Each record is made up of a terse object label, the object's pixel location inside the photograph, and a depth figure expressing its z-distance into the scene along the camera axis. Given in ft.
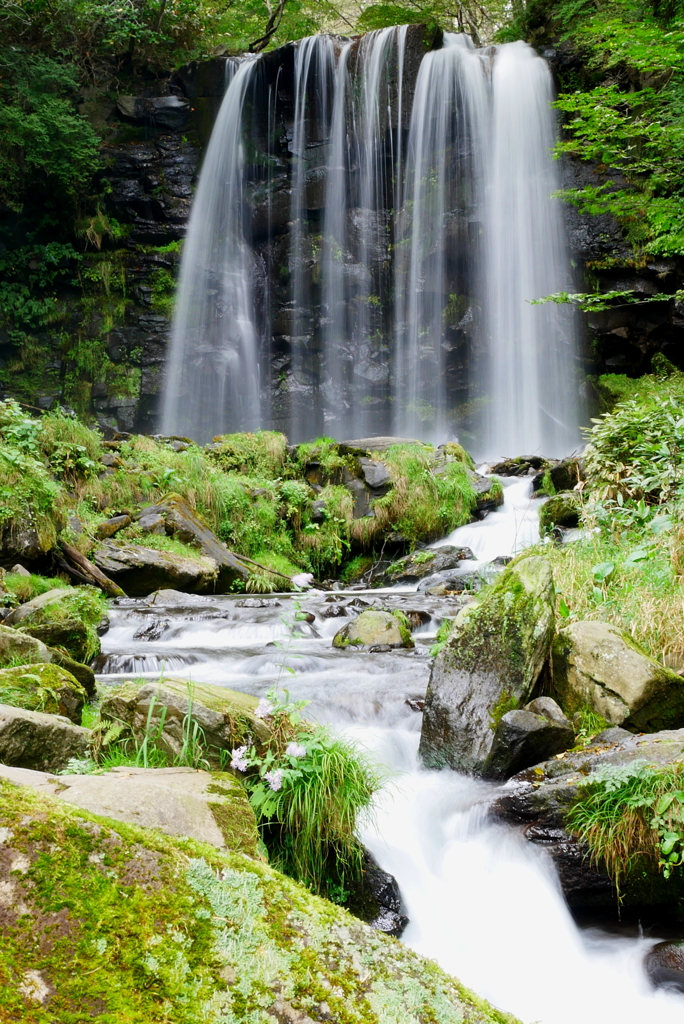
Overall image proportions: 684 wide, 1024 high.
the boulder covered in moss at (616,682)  12.88
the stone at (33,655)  13.24
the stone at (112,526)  29.17
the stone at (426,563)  31.83
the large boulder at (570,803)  10.16
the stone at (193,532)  30.42
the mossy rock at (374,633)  20.29
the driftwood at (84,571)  25.17
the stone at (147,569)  27.27
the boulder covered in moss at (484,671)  12.64
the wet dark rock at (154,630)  21.62
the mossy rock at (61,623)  16.56
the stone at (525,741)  12.02
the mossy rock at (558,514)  30.01
